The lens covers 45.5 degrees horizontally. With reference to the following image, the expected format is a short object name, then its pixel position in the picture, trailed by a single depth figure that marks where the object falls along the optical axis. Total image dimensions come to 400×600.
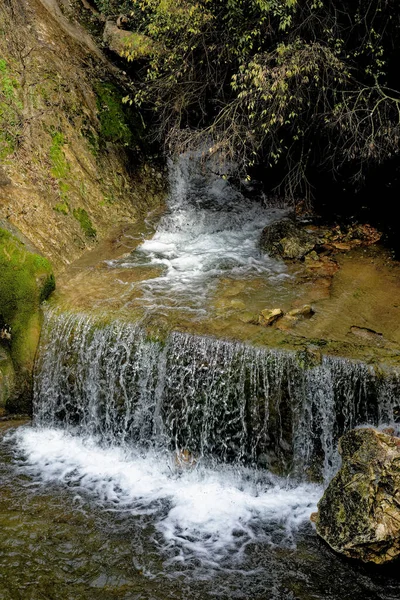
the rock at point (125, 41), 8.66
